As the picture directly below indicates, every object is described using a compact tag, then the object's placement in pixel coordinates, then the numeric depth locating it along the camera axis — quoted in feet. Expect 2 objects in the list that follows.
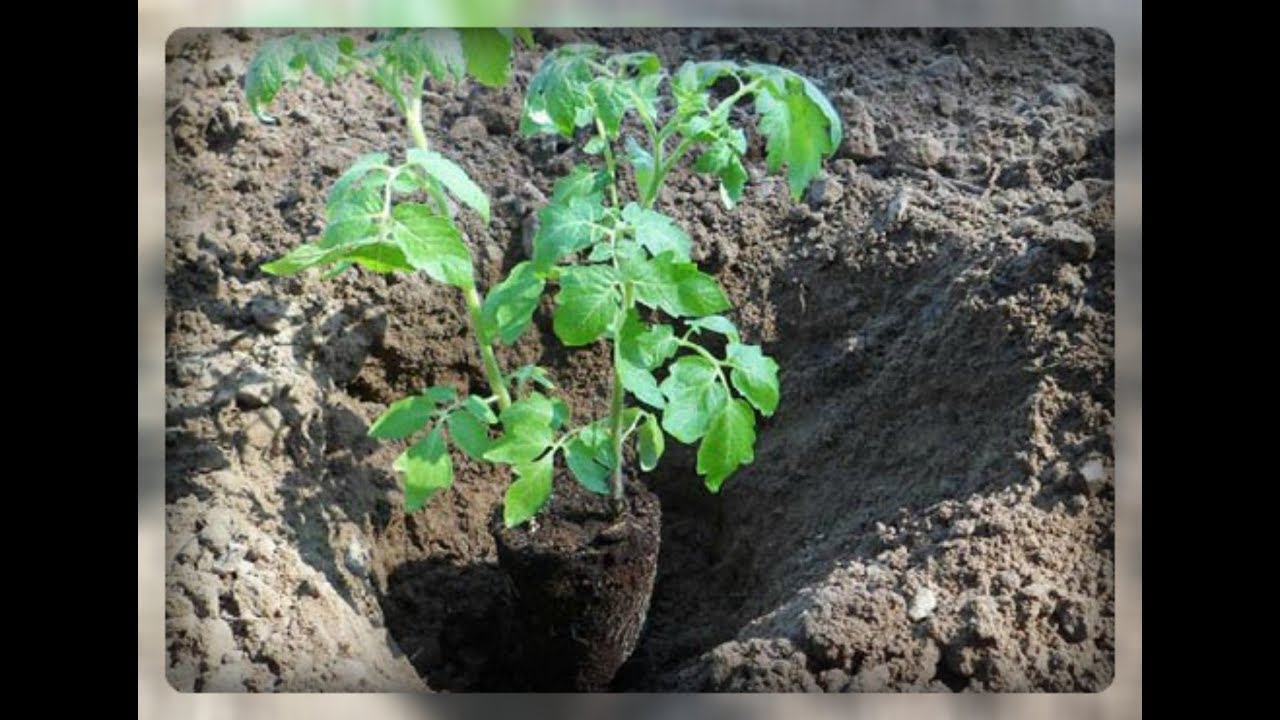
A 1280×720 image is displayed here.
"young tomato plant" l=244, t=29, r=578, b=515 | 4.69
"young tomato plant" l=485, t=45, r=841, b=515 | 4.73
